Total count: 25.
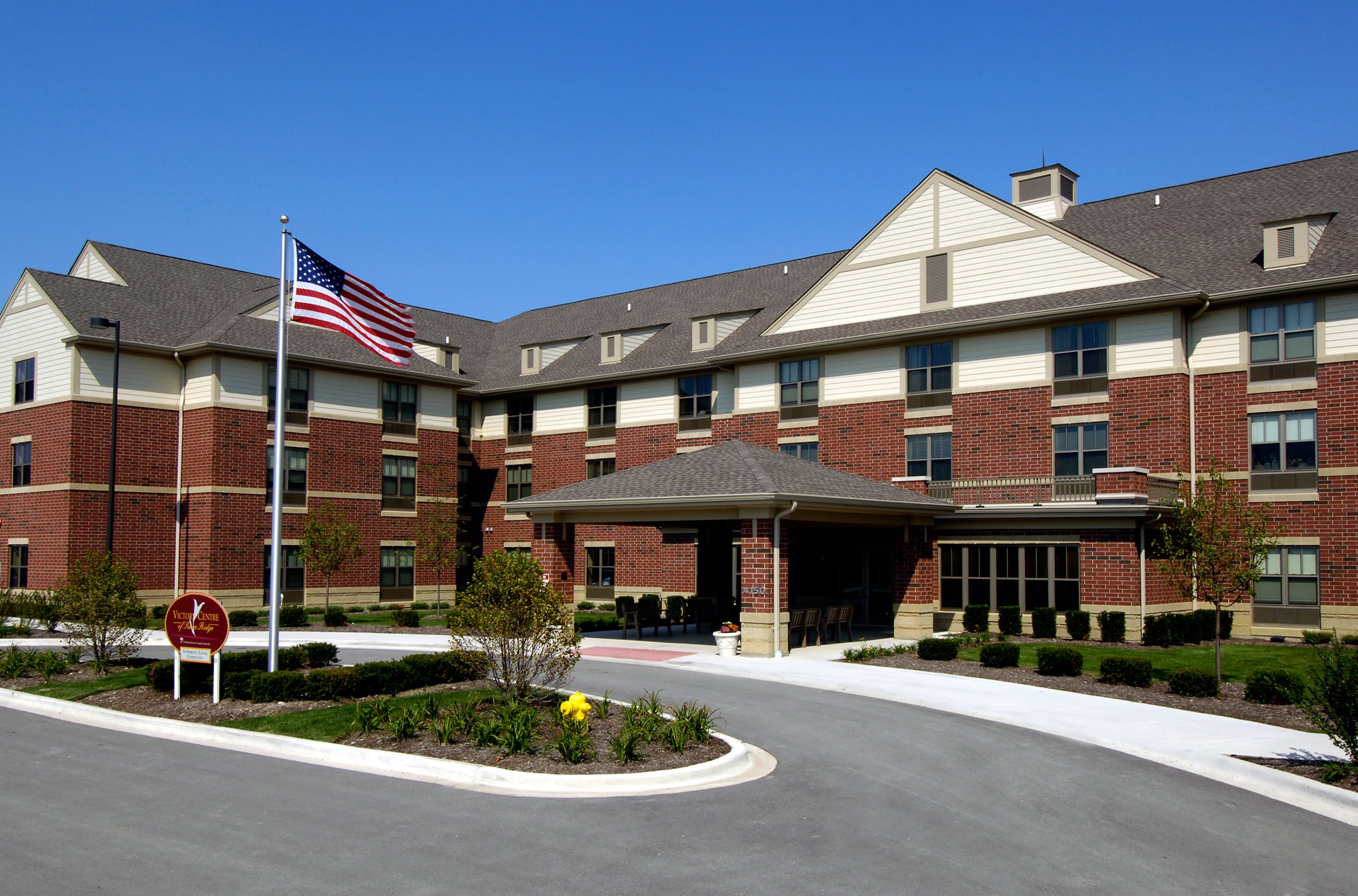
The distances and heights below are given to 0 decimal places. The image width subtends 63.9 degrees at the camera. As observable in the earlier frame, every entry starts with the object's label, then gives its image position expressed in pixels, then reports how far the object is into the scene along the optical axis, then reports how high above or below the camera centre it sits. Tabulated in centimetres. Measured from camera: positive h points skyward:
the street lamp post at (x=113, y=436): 3294 +245
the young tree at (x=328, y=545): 3538 -103
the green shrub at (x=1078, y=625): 2808 -277
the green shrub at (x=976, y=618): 2989 -277
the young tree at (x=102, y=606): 2014 -175
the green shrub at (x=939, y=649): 2319 -282
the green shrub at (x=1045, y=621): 2875 -275
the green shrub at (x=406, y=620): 3306 -320
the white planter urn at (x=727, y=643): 2450 -287
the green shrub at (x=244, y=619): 3322 -323
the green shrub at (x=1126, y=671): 1920 -273
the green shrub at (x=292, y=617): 3250 -310
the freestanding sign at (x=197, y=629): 1630 -174
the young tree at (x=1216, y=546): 1892 -50
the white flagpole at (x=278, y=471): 1720 +67
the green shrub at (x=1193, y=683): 1806 -275
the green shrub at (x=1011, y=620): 2941 -277
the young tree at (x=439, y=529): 4269 -56
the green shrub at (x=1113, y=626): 2739 -273
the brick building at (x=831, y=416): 2838 +336
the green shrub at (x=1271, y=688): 1720 -271
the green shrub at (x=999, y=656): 2189 -280
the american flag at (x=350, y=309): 1780 +346
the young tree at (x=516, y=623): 1513 -151
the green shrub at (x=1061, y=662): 2067 -274
